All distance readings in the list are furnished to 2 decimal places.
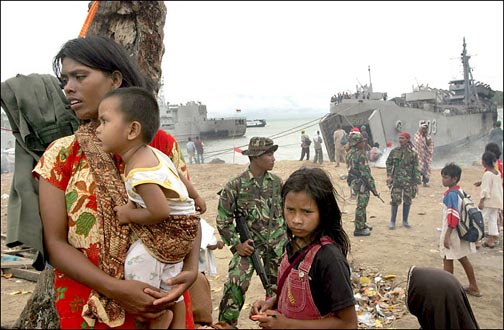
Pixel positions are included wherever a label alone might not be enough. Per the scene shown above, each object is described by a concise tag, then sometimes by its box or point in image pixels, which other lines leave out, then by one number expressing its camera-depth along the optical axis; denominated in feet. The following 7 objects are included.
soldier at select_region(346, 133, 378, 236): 22.31
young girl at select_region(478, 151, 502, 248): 20.99
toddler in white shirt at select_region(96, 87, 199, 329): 4.62
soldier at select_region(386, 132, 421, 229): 21.70
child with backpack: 15.16
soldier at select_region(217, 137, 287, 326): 12.50
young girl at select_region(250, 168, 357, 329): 5.31
